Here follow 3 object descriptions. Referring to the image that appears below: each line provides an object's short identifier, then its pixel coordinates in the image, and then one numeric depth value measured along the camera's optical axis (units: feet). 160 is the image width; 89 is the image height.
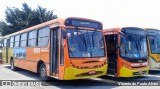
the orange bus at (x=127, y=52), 34.83
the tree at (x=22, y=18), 117.39
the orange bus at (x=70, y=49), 29.53
